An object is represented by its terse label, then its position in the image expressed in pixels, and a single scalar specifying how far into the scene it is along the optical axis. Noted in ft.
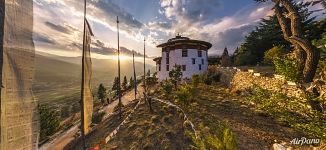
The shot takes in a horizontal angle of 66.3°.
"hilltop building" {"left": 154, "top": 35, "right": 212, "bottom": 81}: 180.24
